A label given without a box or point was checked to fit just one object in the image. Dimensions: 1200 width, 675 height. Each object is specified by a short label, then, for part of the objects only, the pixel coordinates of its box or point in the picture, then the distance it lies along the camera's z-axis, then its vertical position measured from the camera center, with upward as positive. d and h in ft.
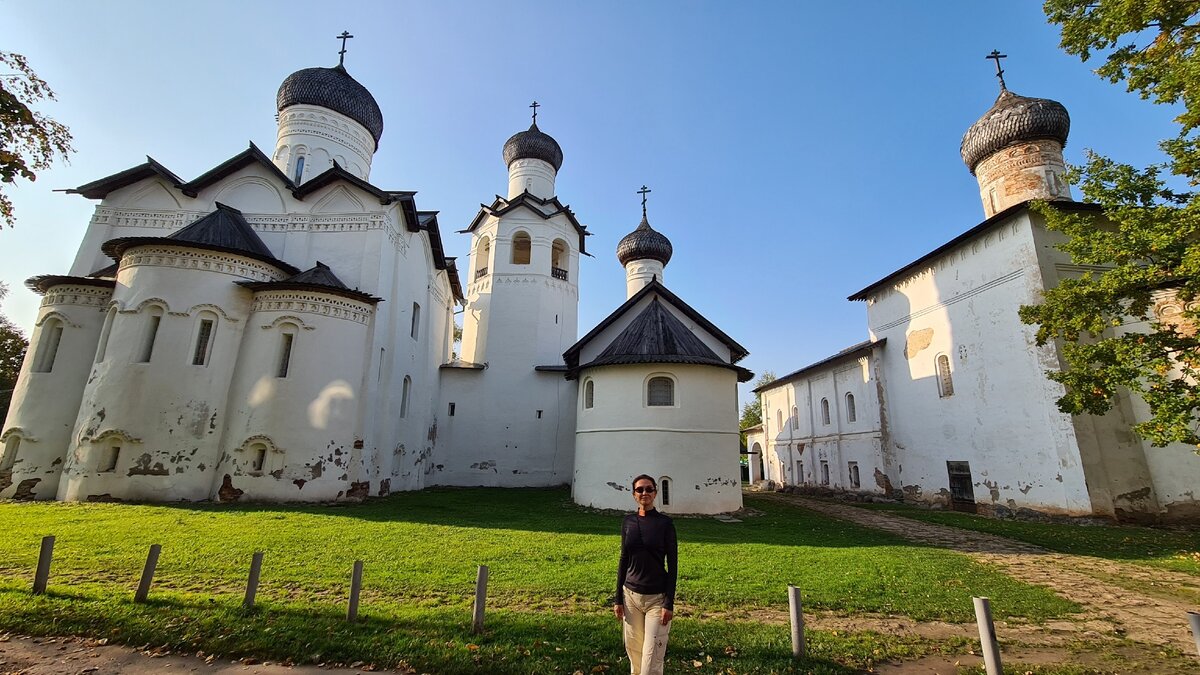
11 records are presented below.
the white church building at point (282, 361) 42.04 +9.32
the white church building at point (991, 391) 42.14 +9.14
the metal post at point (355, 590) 16.81 -3.86
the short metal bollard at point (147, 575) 17.99 -3.74
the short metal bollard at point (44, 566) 18.66 -3.65
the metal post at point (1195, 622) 11.98 -3.15
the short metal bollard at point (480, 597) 16.21 -3.91
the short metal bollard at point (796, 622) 14.99 -4.15
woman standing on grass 11.82 -2.47
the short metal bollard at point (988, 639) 13.04 -3.93
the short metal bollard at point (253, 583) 17.65 -3.87
